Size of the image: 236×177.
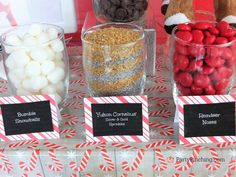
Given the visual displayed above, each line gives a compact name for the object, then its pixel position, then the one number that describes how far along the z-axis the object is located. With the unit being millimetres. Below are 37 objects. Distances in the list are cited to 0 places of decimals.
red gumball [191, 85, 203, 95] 682
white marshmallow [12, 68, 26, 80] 722
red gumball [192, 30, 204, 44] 670
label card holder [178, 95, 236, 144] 670
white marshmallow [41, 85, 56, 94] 739
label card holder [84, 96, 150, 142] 689
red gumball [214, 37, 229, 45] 661
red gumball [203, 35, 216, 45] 663
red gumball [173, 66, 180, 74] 700
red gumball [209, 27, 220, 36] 684
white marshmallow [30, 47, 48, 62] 710
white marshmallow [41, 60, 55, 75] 715
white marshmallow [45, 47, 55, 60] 726
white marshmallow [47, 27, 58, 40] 753
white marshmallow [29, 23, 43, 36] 747
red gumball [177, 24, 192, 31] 707
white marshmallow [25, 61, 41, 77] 709
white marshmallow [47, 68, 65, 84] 734
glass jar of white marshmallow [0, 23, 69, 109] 712
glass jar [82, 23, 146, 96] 686
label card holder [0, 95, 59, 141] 706
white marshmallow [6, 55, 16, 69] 723
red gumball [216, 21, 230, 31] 695
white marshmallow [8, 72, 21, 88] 740
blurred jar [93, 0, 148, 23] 835
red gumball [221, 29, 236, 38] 678
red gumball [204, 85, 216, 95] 679
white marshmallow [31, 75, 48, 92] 718
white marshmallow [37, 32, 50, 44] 732
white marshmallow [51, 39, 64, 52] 734
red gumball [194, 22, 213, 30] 699
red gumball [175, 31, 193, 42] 678
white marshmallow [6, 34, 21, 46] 733
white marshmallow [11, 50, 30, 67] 708
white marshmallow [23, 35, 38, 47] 718
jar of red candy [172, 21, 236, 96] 656
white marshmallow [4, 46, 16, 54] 721
